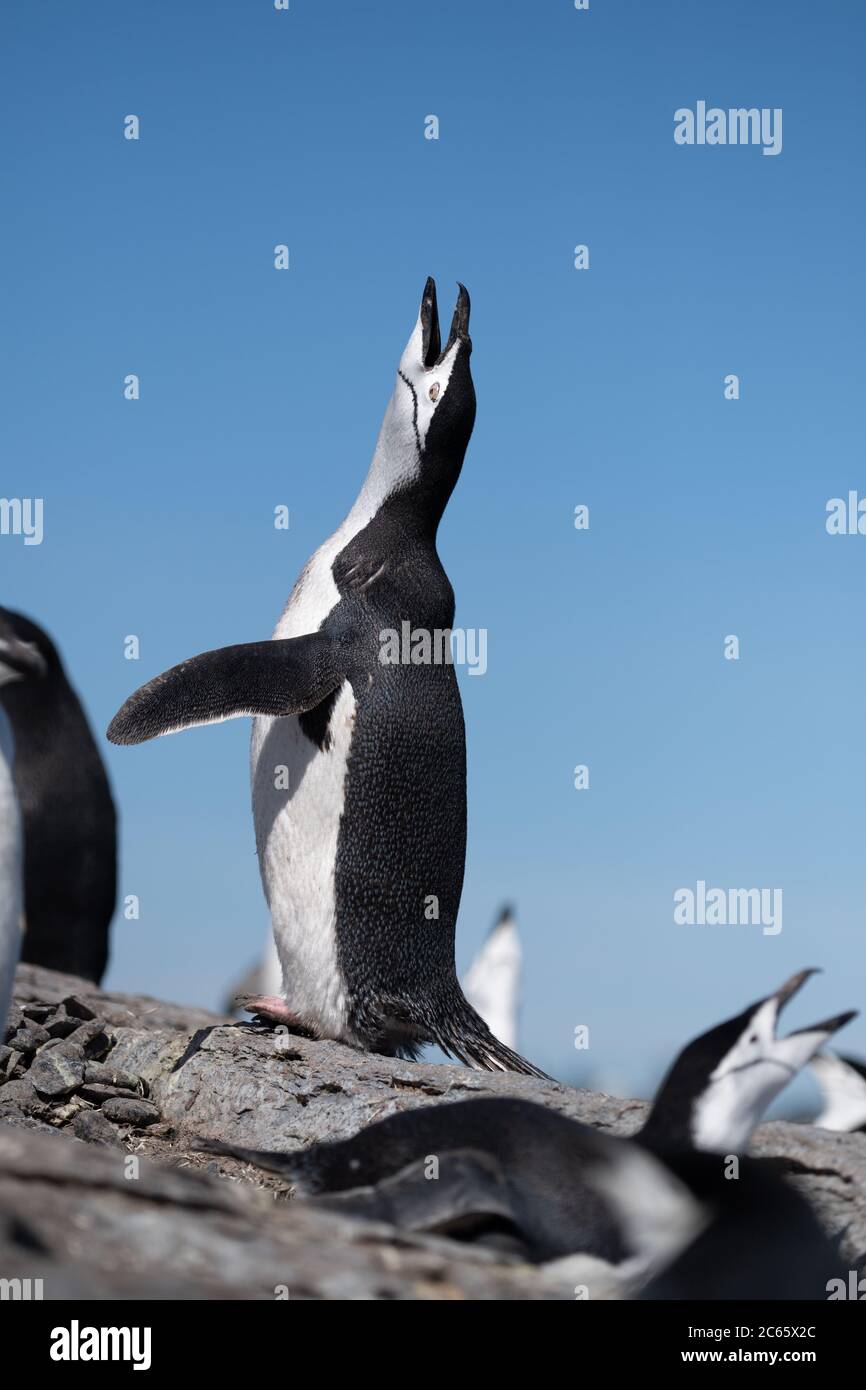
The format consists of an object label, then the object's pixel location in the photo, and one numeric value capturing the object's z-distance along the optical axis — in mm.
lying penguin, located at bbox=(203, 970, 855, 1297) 2992
